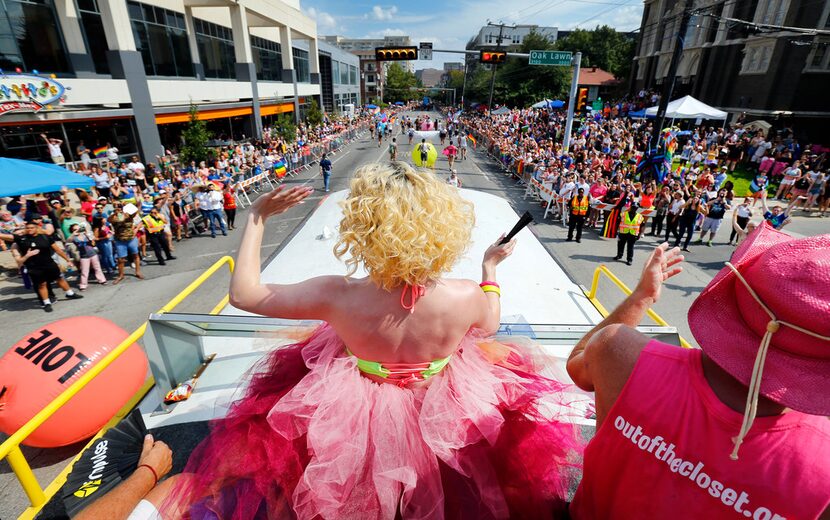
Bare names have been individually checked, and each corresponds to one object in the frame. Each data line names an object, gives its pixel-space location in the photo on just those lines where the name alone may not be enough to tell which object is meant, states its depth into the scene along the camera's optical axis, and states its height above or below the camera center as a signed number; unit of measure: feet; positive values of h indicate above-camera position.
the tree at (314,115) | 112.06 -2.92
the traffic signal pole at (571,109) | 53.62 -0.15
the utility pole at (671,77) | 40.88 +3.40
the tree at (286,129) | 86.63 -5.50
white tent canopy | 57.36 -0.08
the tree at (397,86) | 339.98 +16.44
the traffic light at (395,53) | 63.62 +8.01
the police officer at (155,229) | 31.42 -9.66
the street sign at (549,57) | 50.72 +6.14
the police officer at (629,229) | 31.60 -9.28
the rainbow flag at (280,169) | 61.75 -9.75
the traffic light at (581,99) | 53.54 +1.17
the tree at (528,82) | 179.42 +11.42
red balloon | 11.28 -7.77
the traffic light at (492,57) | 60.97 +7.44
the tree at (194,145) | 57.31 -5.89
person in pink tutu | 5.16 -4.27
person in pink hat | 2.92 -2.36
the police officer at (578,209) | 36.70 -9.02
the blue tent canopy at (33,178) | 24.46 -4.91
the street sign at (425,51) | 64.75 +8.59
